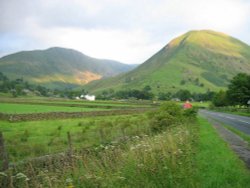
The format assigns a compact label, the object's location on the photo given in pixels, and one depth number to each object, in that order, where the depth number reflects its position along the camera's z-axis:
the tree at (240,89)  59.55
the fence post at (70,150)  9.46
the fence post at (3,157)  7.97
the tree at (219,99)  88.33
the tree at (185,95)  144.68
